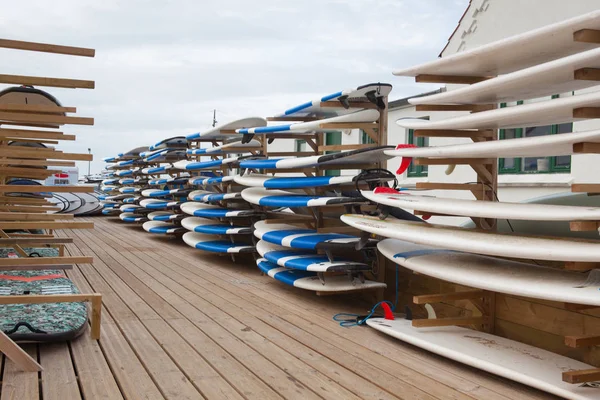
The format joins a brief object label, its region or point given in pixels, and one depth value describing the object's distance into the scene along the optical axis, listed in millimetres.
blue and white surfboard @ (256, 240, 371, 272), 4031
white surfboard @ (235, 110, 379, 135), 4520
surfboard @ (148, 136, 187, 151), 9703
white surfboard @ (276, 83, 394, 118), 4305
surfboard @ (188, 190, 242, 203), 6254
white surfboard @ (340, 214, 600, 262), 2361
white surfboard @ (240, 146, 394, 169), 4047
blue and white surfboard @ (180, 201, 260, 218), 5961
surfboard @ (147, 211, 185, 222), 8352
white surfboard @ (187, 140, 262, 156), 6876
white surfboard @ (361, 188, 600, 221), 2398
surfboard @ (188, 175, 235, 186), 6482
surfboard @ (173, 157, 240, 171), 6673
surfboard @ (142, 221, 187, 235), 8490
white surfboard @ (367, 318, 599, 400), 2450
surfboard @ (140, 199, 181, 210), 8656
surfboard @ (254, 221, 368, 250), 4125
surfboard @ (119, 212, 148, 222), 10844
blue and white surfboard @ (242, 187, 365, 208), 4098
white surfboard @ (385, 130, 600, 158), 2406
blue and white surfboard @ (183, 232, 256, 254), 6053
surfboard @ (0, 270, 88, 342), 2990
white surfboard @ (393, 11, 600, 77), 2541
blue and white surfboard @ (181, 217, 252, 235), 6017
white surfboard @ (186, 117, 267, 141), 6715
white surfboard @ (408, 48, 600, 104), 2461
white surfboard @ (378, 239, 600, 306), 2381
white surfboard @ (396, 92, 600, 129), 2453
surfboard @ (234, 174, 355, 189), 4223
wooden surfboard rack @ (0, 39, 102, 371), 3121
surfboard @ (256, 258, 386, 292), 4125
